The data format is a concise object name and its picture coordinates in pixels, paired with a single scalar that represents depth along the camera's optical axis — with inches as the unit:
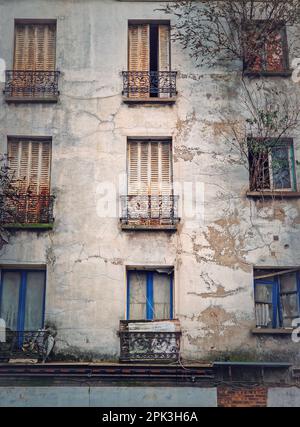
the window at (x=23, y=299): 649.0
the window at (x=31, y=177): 667.4
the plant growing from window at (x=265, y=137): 684.1
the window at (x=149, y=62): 705.6
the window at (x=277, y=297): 652.1
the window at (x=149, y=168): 680.4
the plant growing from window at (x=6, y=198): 653.9
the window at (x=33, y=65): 703.1
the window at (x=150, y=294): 649.6
